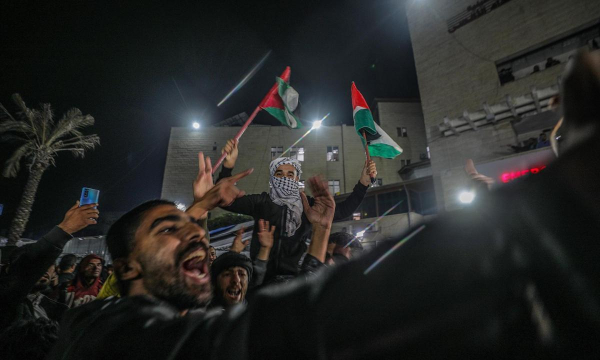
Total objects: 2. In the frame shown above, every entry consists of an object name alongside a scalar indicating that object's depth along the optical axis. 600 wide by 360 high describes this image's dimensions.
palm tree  15.96
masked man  2.41
